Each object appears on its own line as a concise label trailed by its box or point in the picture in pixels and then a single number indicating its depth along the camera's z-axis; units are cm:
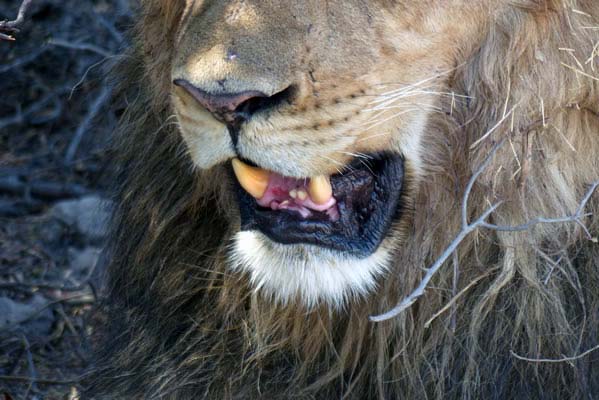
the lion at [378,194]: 529
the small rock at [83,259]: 962
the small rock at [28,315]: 902
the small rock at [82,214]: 987
